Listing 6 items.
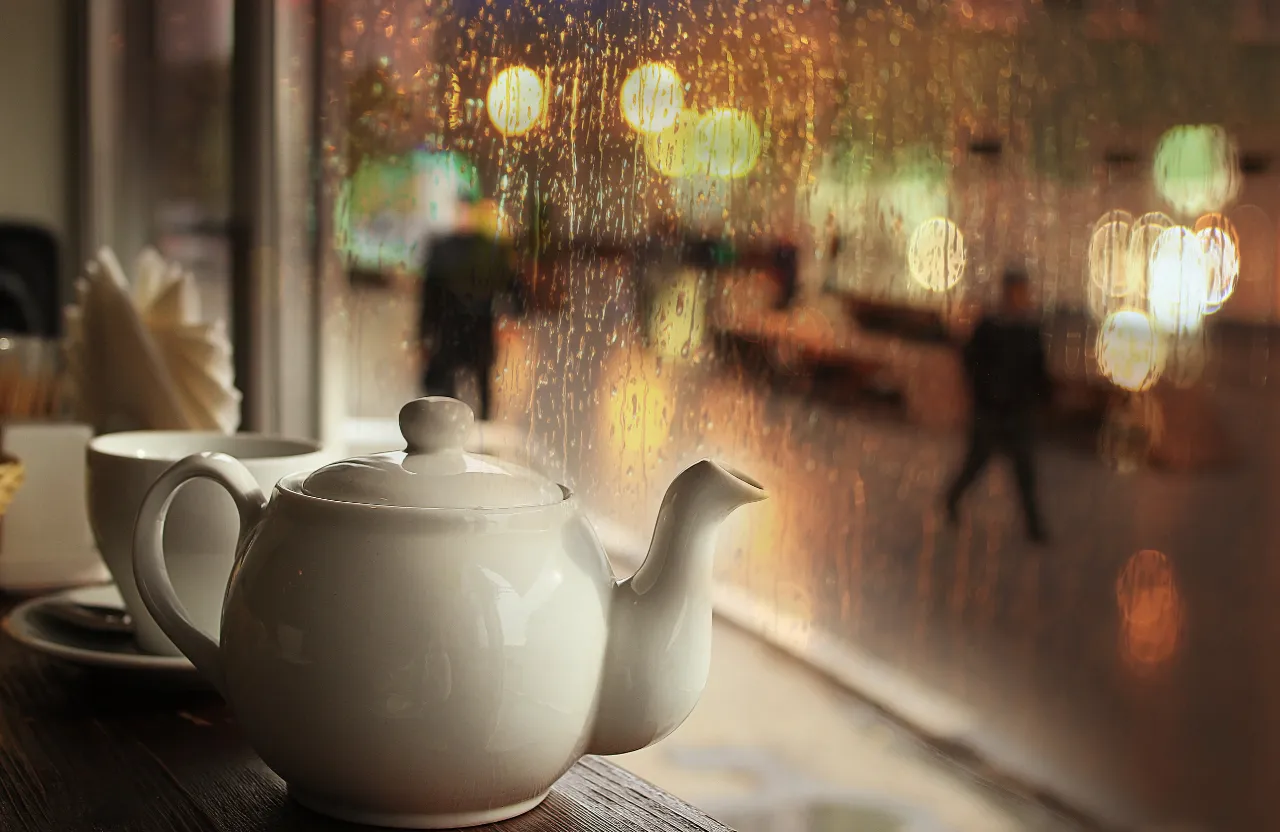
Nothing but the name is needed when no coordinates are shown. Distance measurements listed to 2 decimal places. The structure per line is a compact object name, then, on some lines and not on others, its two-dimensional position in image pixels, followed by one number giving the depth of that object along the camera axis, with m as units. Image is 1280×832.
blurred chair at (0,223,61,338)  2.26
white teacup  0.62
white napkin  0.96
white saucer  0.64
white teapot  0.46
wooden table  0.51
